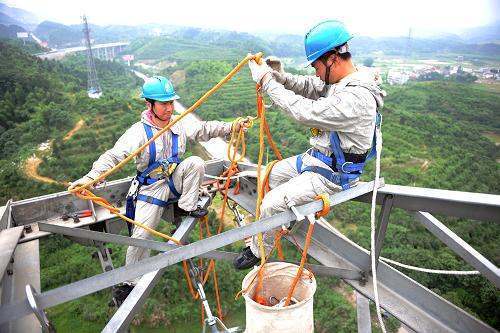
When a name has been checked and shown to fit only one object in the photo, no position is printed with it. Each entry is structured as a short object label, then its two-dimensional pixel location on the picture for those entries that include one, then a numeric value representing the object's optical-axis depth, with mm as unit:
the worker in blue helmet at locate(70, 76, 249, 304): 3258
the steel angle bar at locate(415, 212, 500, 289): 2258
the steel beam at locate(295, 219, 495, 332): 2473
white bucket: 2221
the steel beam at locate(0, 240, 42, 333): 2203
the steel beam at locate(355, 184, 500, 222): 2156
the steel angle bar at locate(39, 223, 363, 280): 2824
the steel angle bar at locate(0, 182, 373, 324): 1723
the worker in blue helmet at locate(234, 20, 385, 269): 2367
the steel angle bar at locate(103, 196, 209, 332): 2434
